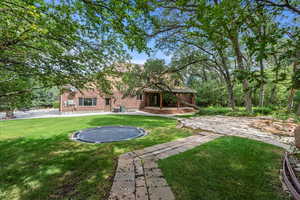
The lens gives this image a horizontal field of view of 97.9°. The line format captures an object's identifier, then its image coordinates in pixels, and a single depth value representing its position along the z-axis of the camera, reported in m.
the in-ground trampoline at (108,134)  5.43
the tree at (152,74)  8.25
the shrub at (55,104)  20.50
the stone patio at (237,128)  4.96
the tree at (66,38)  2.35
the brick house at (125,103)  16.12
